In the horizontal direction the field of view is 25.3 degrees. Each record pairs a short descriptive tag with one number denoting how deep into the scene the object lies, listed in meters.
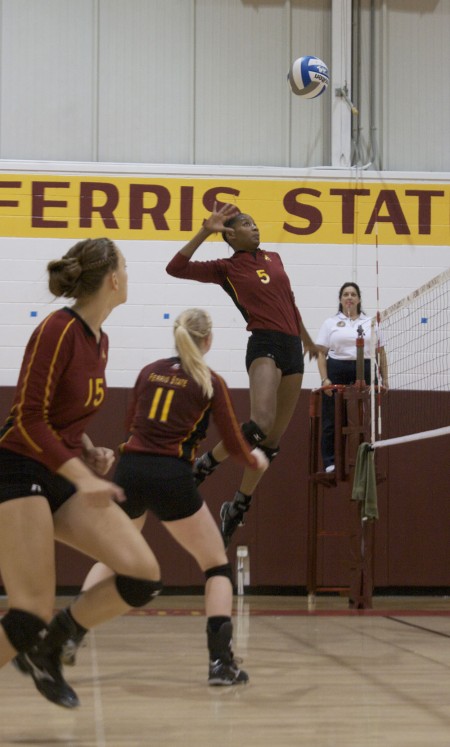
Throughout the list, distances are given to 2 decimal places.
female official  10.46
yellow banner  11.66
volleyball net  11.09
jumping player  7.17
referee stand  9.46
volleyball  9.91
